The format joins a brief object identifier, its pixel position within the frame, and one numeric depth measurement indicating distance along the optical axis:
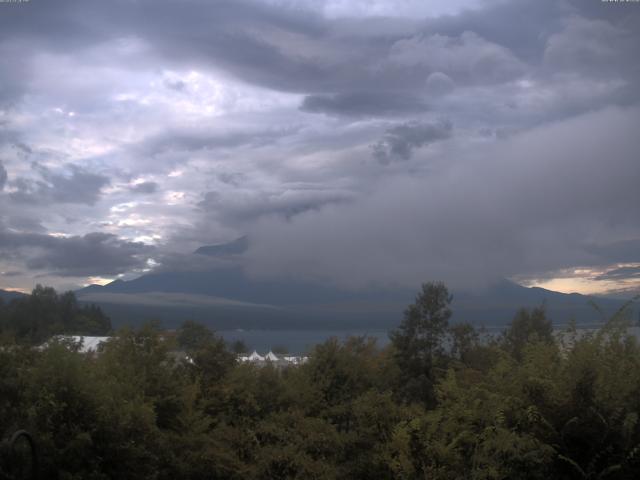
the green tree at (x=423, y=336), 38.84
